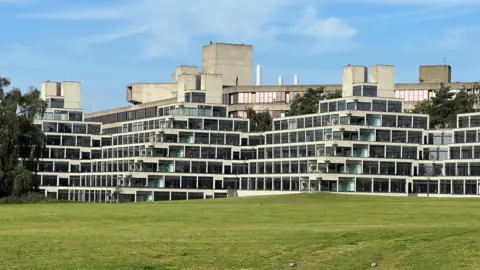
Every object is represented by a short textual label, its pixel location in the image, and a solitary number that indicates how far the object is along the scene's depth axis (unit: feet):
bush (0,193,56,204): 487.61
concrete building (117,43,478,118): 640.99
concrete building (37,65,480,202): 613.11
